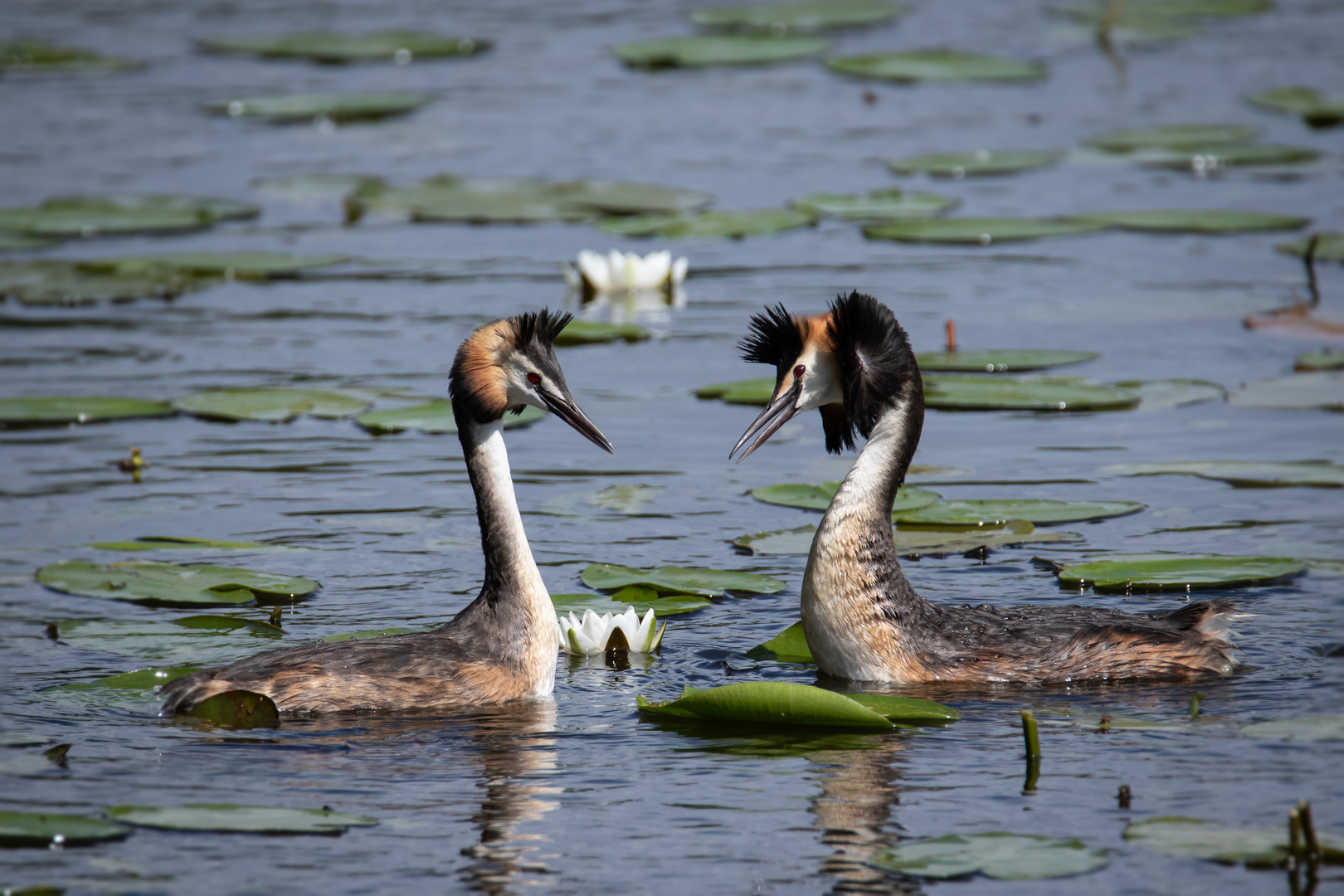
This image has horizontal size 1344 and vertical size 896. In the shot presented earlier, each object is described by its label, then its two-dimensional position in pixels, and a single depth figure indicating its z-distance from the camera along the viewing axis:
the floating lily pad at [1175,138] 18.52
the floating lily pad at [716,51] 22.45
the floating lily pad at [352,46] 24.09
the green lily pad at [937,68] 21.27
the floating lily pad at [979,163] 17.80
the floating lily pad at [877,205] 16.22
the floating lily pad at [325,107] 20.95
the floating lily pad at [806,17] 24.92
